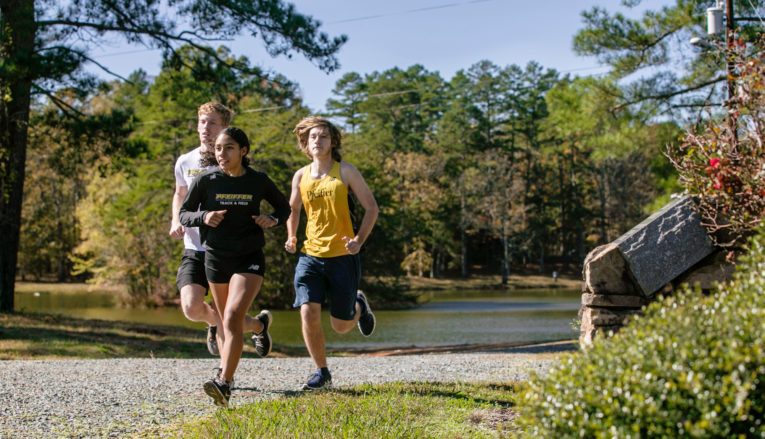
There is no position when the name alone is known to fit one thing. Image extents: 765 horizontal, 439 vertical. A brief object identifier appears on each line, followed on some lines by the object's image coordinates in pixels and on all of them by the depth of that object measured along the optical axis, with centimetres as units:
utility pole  1329
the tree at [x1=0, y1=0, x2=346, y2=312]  1379
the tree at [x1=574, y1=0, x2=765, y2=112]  1700
